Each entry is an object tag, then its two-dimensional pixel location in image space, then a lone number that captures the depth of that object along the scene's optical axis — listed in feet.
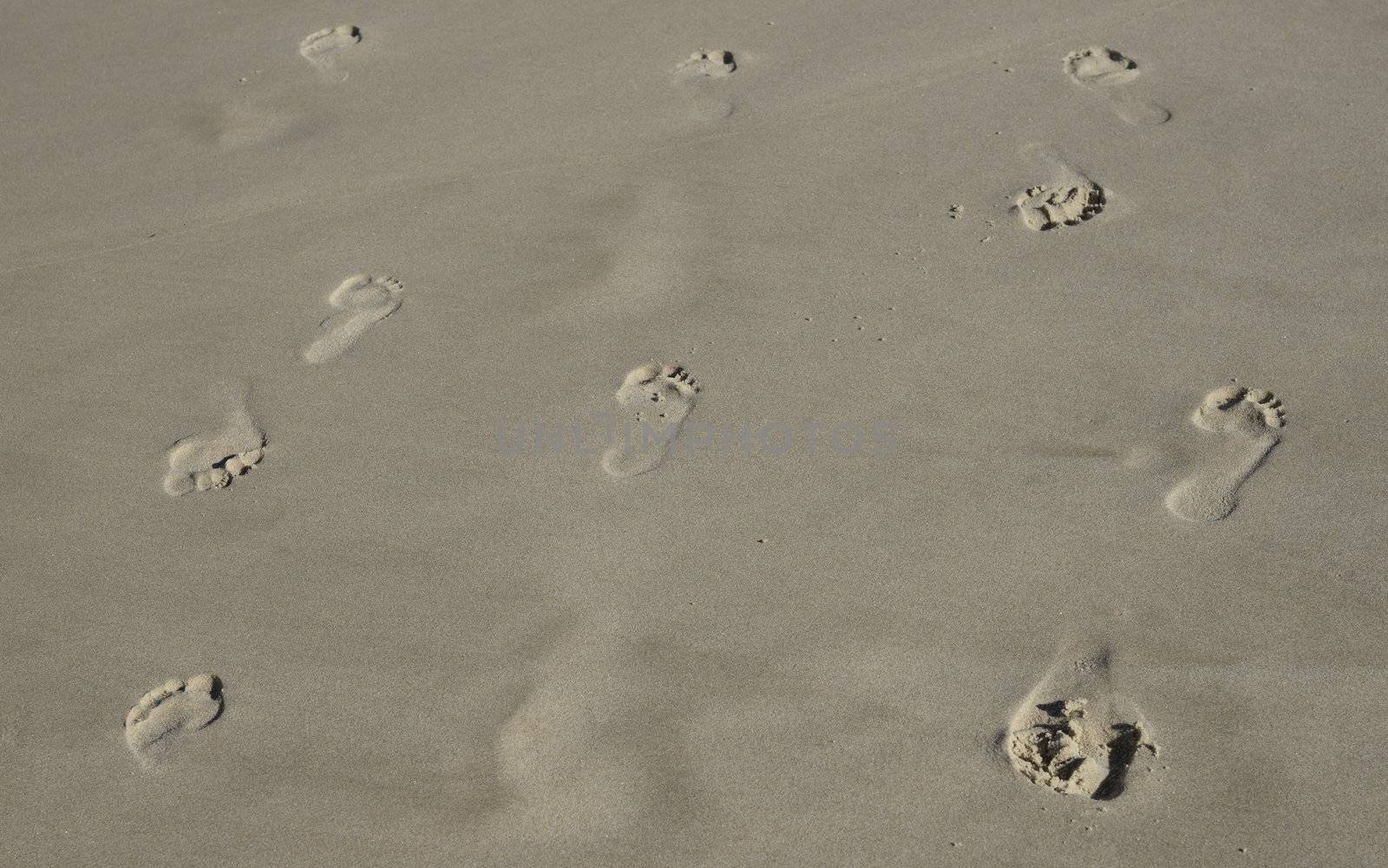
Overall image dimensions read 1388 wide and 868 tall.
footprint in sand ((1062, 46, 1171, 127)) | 10.70
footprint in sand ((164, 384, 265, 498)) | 8.68
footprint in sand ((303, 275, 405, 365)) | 9.52
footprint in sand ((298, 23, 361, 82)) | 12.62
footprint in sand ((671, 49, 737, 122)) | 11.41
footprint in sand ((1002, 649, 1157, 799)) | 6.54
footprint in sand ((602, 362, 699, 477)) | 8.48
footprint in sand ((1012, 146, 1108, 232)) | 9.82
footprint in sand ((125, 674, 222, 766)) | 7.26
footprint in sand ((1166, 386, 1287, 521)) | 7.70
